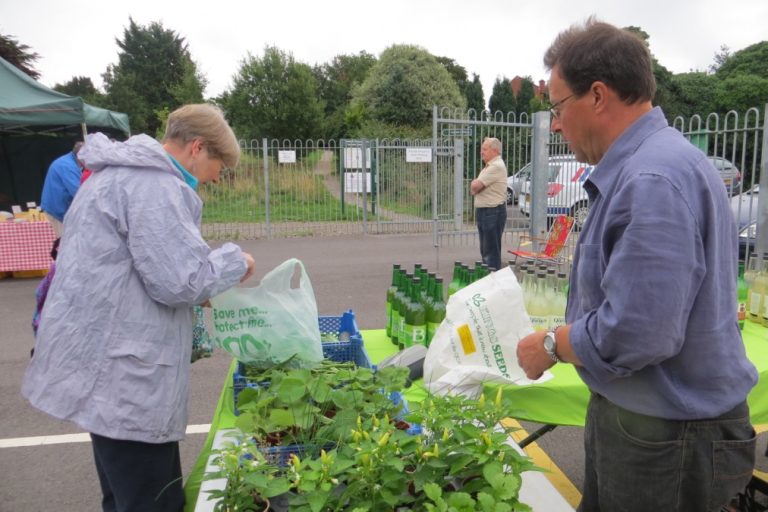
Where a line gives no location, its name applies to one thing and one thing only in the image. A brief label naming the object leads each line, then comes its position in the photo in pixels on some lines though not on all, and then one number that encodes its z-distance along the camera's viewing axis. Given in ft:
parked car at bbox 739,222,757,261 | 21.84
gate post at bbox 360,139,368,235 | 41.04
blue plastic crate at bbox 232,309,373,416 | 5.97
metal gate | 27.39
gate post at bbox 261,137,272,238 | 38.84
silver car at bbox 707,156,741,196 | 17.58
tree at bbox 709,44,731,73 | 114.09
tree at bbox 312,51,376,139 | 118.52
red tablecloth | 25.89
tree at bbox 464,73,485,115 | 86.48
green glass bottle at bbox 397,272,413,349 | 7.90
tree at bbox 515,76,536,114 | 88.38
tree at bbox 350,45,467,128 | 72.38
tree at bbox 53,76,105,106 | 134.31
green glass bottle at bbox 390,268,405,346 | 8.14
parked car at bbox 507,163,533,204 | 32.06
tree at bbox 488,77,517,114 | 88.02
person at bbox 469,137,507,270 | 24.70
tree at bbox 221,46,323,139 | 65.10
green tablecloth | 6.02
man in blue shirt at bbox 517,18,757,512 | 3.88
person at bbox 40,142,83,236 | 18.45
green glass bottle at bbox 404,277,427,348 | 7.66
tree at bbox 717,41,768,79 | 87.35
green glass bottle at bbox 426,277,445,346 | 7.75
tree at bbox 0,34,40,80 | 65.55
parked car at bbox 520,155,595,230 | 28.43
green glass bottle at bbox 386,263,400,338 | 8.60
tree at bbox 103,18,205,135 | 123.24
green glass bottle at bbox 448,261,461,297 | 8.87
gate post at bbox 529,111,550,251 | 26.76
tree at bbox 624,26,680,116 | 72.49
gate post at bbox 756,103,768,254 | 17.35
